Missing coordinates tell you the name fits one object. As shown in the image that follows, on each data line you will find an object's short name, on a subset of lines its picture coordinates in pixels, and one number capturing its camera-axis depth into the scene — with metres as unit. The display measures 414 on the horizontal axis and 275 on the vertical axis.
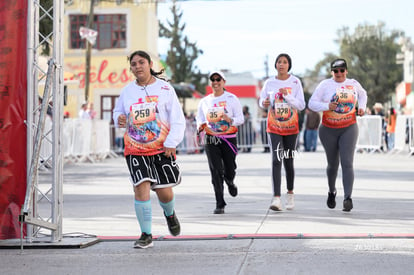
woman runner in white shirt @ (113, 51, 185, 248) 7.15
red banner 7.51
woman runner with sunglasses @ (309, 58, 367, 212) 9.91
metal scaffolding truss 7.41
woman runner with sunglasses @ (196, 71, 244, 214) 10.26
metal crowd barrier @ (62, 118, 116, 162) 22.97
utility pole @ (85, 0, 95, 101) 31.84
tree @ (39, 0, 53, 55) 19.58
